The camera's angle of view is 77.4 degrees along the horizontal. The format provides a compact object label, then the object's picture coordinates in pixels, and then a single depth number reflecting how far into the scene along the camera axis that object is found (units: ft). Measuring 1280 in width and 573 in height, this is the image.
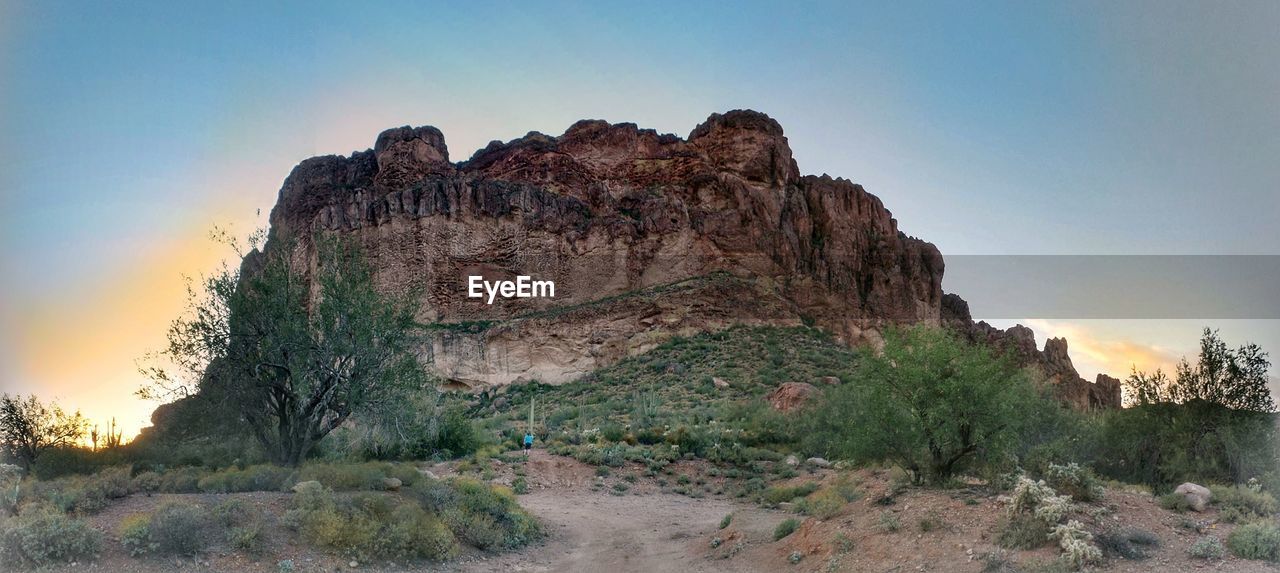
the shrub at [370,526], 41.98
